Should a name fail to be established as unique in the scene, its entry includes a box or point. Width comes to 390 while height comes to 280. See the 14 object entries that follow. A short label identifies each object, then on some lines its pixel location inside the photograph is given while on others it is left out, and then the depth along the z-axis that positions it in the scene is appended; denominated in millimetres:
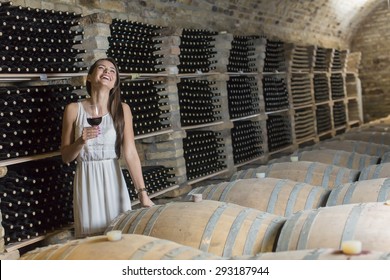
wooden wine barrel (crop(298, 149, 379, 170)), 5230
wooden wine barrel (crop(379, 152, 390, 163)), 5093
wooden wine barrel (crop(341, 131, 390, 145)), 6941
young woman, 3582
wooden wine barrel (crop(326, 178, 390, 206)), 3420
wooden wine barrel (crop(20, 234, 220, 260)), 2334
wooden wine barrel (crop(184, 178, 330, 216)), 3613
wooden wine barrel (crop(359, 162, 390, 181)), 4242
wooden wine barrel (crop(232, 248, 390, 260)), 2025
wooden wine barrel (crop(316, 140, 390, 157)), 6113
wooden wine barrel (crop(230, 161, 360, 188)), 4344
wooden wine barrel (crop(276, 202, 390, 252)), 2467
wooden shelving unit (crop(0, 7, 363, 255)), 6055
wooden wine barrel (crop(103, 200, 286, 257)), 2828
